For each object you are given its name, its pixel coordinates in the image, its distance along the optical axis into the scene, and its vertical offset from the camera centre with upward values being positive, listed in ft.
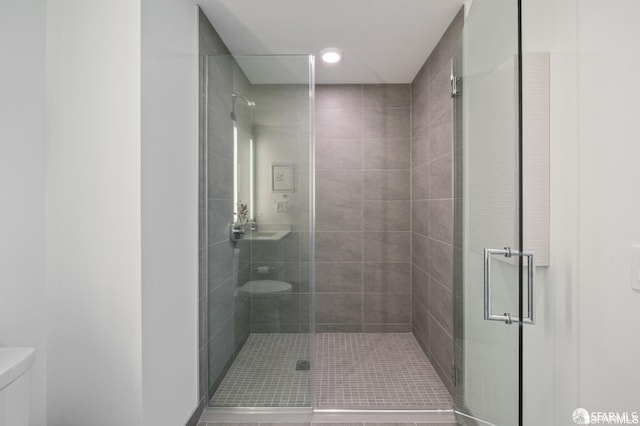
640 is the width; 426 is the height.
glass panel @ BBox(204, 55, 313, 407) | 6.90 -0.22
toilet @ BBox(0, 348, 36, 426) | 3.57 -1.83
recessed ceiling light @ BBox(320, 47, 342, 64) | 8.95 +4.05
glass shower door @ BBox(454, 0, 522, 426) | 3.62 +0.04
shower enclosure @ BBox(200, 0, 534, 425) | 4.12 -0.53
